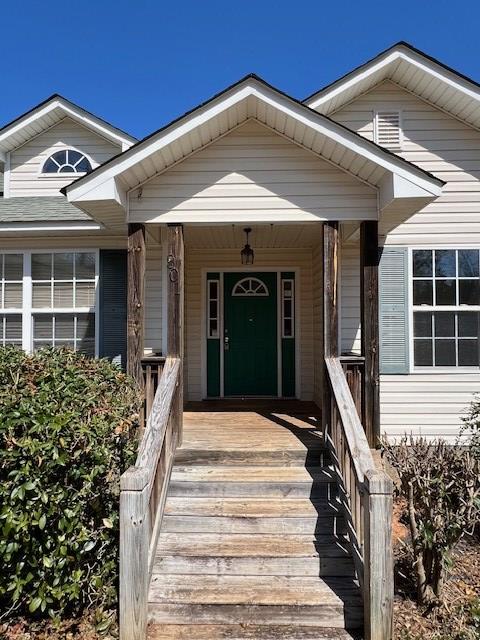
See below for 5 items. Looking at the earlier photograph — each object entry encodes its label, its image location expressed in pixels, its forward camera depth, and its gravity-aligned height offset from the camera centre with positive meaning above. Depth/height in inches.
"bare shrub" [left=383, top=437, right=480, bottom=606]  126.6 -53.7
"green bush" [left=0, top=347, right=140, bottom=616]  111.0 -42.8
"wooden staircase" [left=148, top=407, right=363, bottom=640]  117.3 -66.6
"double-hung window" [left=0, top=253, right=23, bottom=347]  253.1 +16.4
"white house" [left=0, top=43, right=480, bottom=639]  185.0 +48.1
